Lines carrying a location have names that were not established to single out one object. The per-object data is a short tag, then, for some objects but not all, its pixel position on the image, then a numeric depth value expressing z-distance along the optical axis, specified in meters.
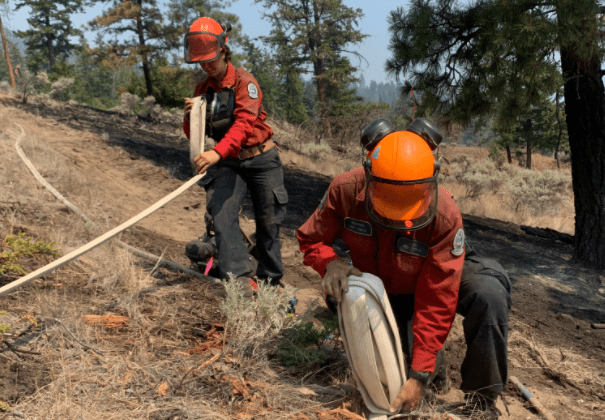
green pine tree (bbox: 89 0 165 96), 18.30
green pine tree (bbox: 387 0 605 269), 4.38
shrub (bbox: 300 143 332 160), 14.07
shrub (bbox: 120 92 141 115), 19.93
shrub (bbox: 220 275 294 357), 2.59
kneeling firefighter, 2.03
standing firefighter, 3.16
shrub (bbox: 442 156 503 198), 12.58
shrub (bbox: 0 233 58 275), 3.08
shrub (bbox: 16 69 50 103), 20.12
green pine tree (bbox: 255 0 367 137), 23.80
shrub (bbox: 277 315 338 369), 2.60
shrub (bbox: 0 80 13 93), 17.93
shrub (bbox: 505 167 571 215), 12.04
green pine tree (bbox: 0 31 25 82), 70.50
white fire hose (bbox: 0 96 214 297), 2.19
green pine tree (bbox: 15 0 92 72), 39.38
